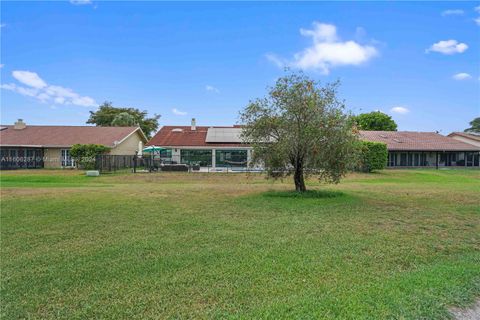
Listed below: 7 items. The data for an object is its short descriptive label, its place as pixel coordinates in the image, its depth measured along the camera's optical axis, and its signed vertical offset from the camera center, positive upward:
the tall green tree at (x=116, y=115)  49.50 +5.92
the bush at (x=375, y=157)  25.92 -0.23
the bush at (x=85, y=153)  26.34 +0.02
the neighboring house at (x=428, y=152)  33.38 +0.30
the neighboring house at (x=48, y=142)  28.81 +1.07
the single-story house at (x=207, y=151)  30.73 +0.26
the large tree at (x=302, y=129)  11.35 +0.93
